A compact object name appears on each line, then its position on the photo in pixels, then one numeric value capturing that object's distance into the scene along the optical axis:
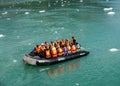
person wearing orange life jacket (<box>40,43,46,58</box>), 20.73
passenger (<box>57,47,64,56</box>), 21.20
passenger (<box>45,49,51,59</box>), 20.52
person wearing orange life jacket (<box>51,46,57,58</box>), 20.83
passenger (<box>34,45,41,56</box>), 20.96
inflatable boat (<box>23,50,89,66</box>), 20.05
